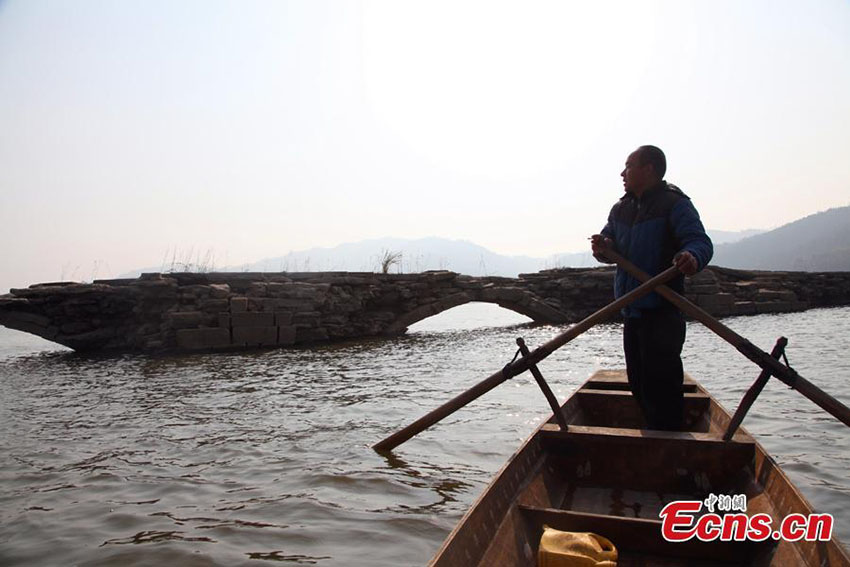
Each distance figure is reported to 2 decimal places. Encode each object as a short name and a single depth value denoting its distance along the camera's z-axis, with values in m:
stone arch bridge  14.33
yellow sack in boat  2.30
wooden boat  2.35
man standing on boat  3.91
